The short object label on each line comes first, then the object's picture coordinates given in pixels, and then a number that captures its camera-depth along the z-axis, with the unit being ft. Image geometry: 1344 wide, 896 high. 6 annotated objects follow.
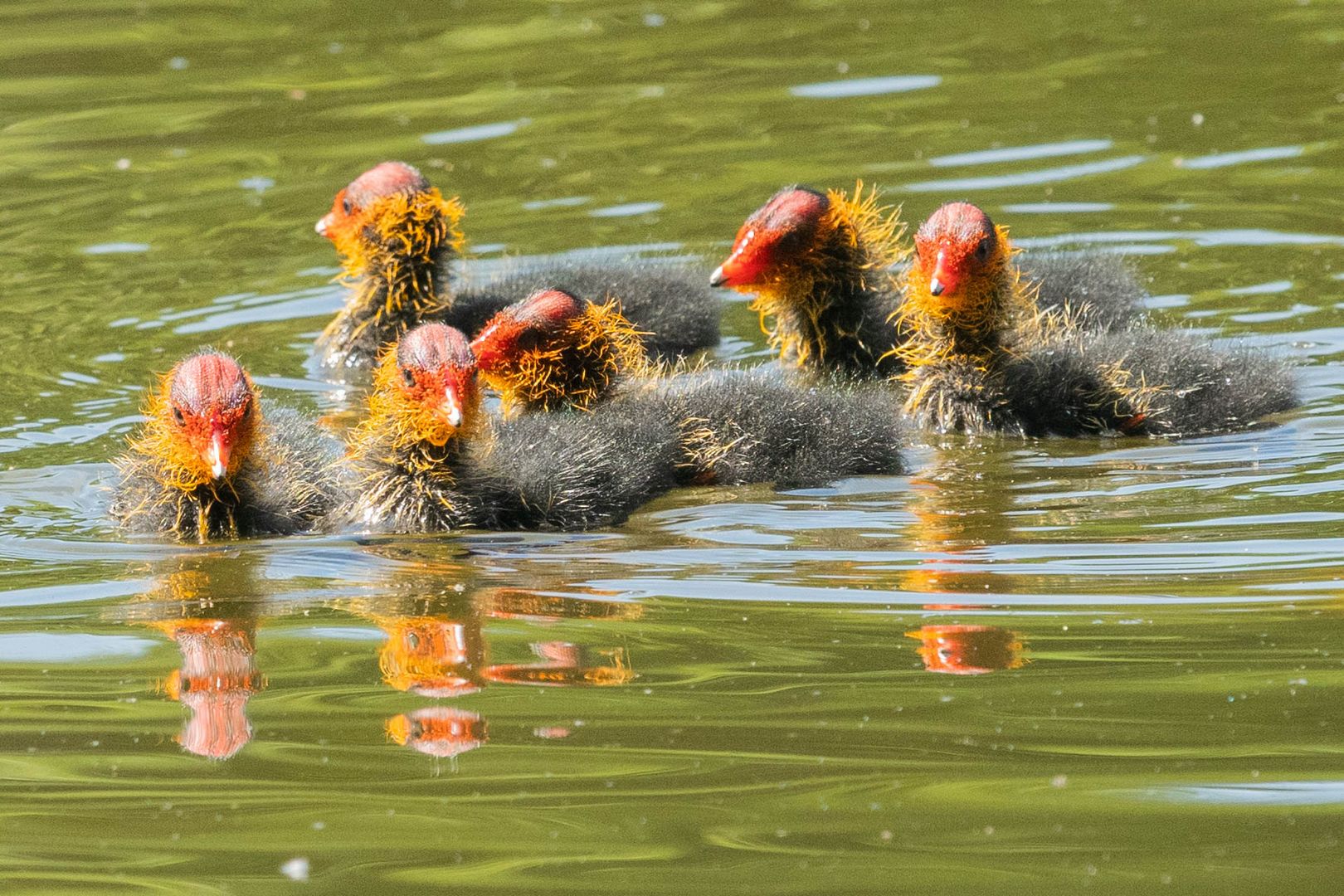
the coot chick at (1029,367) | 43.50
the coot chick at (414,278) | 51.39
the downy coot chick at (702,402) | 40.70
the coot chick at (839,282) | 47.83
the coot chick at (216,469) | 36.32
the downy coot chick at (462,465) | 37.24
